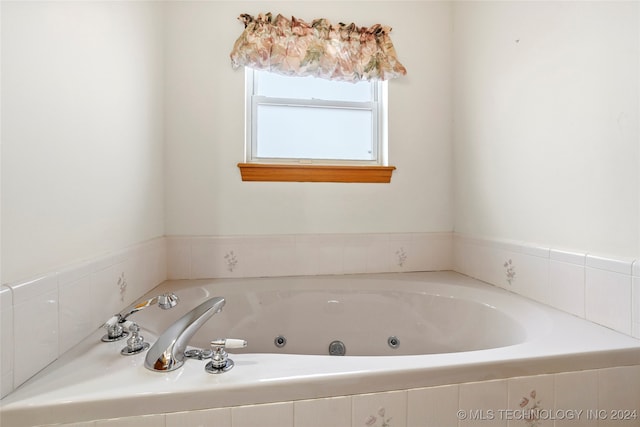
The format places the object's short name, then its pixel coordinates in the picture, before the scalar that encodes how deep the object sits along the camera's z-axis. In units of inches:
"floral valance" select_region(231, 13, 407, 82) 59.3
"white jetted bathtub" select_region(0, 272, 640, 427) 24.0
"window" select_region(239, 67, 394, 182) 63.5
